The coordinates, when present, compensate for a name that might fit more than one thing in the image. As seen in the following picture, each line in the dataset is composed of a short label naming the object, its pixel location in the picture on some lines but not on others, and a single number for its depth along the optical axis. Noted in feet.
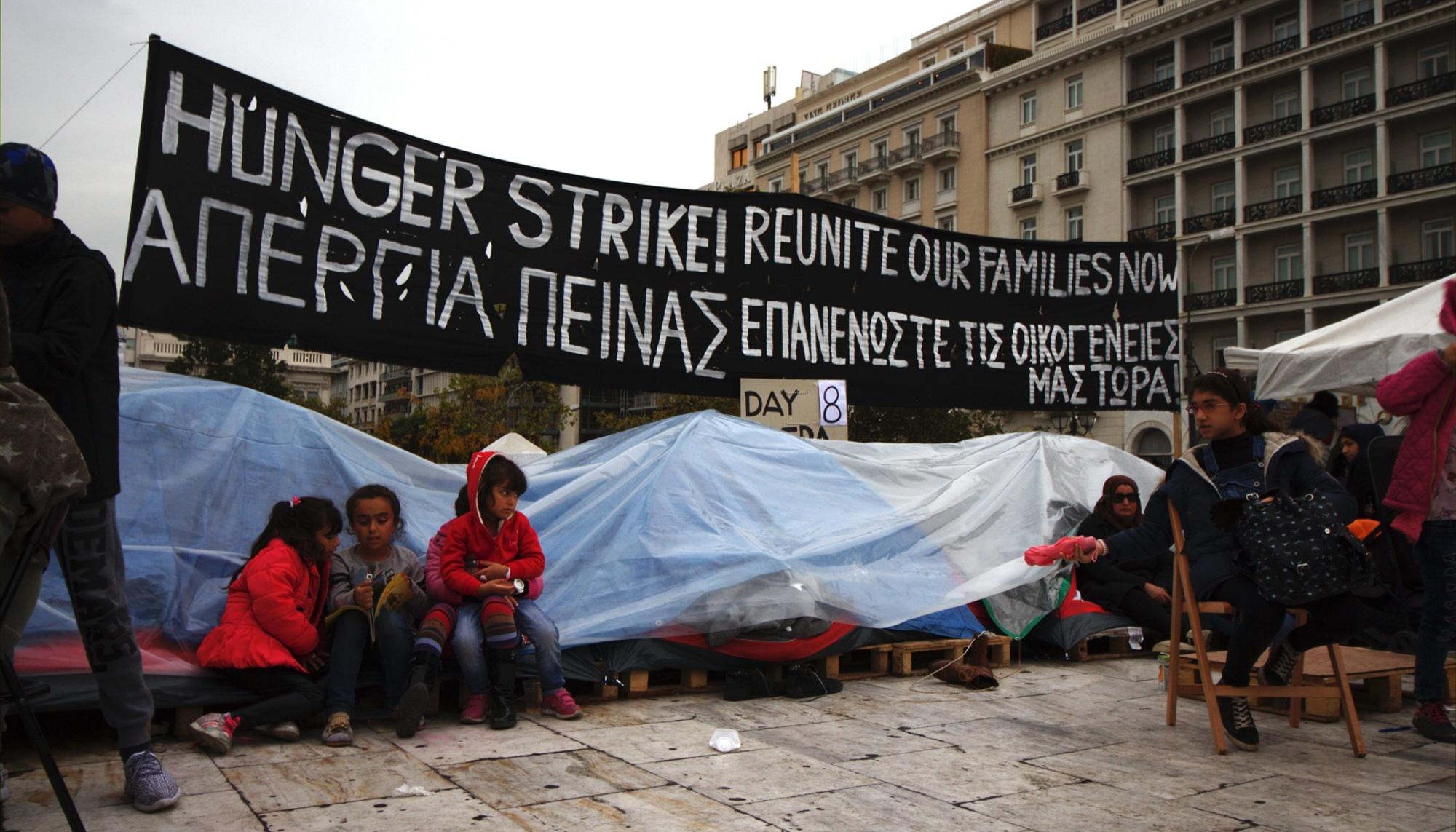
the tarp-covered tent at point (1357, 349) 22.03
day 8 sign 22.18
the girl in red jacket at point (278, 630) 12.84
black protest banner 15.12
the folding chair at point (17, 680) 7.58
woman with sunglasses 20.90
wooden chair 13.23
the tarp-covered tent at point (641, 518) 14.21
